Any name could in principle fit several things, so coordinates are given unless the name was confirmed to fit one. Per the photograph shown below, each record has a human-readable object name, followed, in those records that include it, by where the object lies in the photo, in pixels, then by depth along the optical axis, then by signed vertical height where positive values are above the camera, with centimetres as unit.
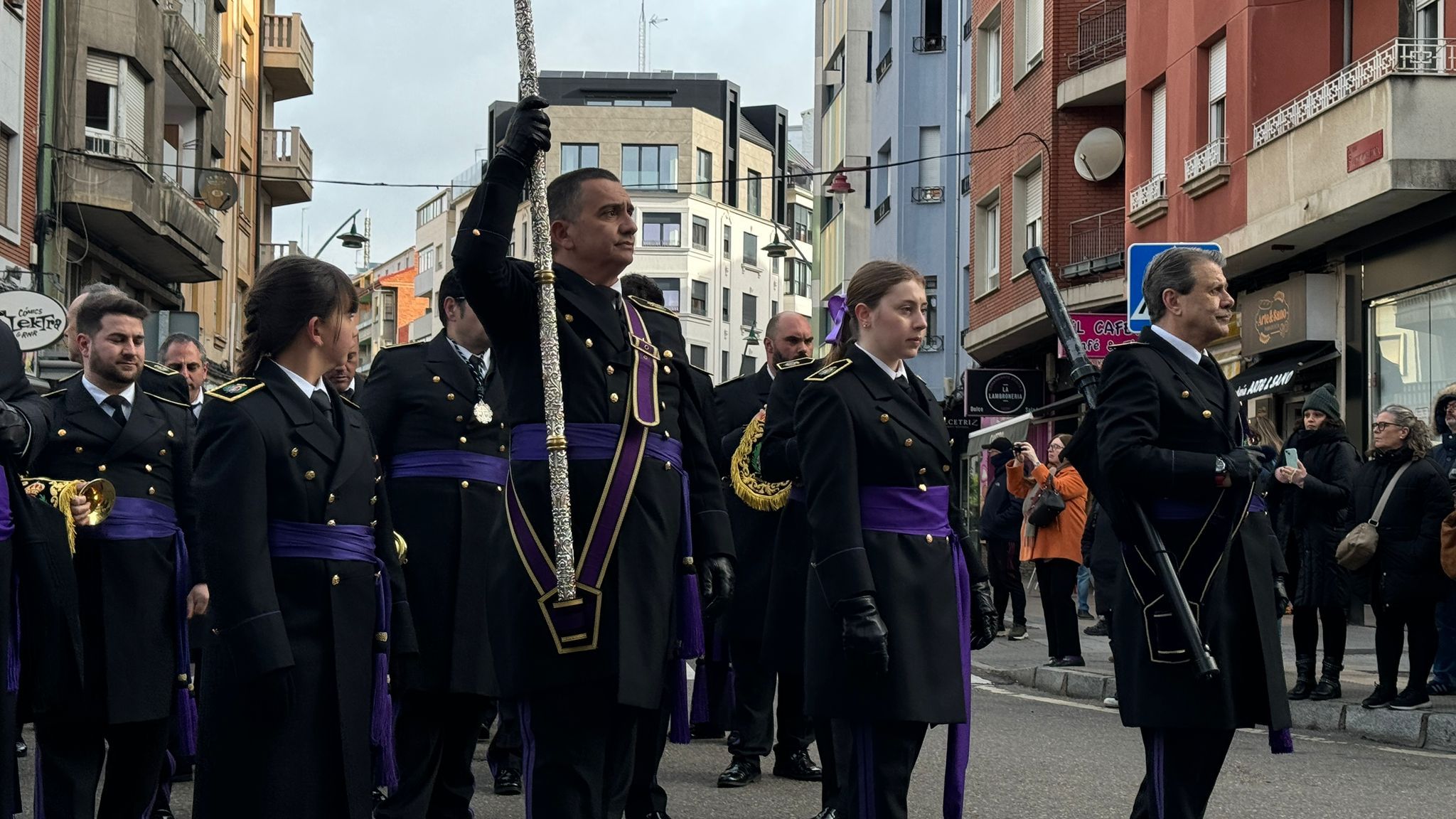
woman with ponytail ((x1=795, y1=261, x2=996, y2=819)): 581 -34
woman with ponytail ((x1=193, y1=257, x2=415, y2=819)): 498 -32
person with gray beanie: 1217 -39
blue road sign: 1507 +154
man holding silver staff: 511 -14
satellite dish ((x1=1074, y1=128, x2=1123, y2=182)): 2959 +471
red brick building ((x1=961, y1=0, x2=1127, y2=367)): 2922 +472
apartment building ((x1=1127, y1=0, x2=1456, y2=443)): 1873 +303
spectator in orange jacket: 1480 -75
